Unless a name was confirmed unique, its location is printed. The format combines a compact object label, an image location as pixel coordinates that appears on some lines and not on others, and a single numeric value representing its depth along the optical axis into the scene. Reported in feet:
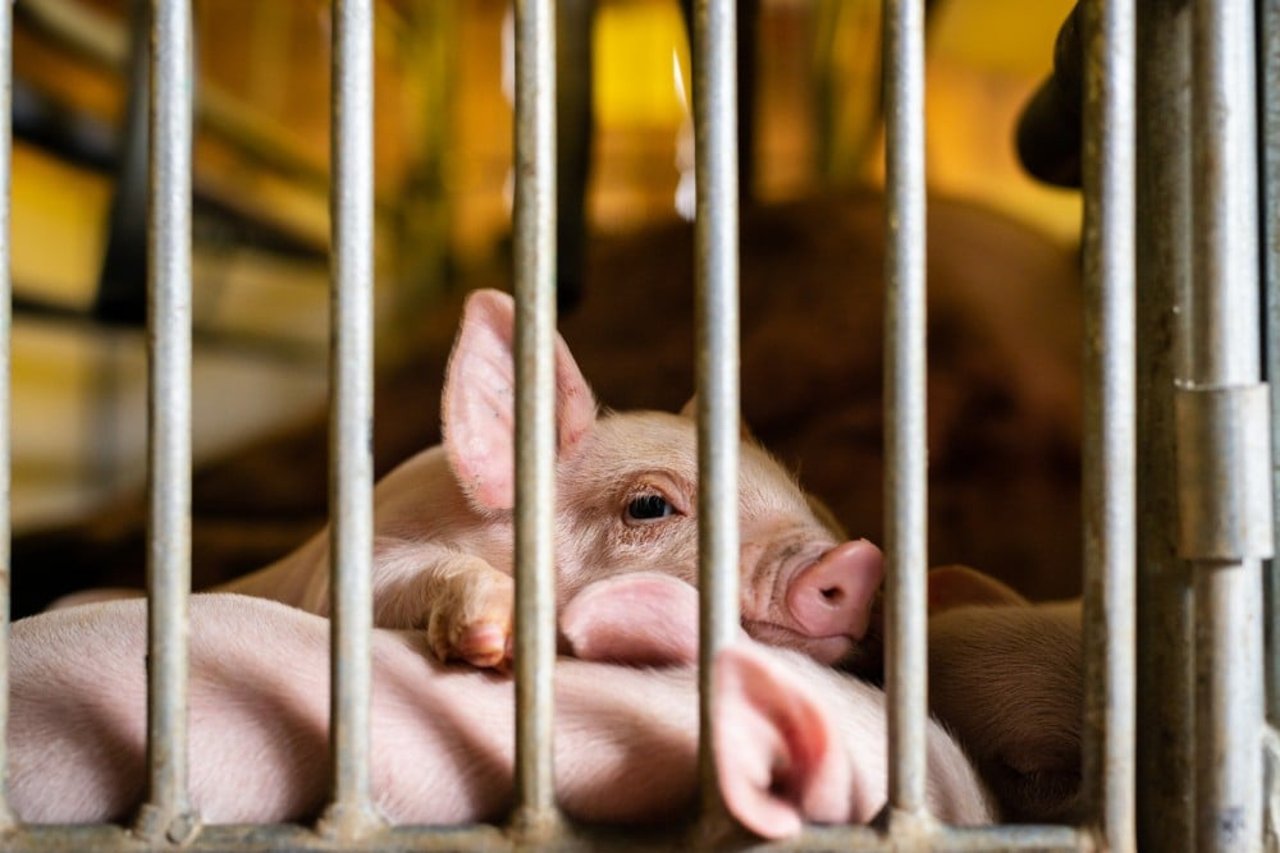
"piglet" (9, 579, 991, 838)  2.08
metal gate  1.98
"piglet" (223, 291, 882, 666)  2.67
